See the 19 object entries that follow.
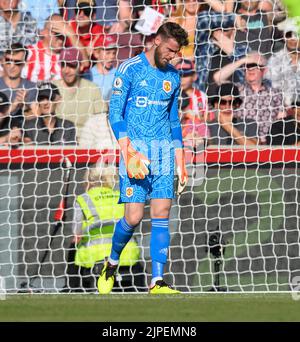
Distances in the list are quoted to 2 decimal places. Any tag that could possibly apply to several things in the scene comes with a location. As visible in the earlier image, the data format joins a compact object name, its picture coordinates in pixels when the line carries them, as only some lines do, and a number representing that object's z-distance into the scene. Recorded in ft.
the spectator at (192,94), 55.72
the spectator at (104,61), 57.00
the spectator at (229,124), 54.90
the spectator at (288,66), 55.93
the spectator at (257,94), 55.72
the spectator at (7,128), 55.31
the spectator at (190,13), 56.49
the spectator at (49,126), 55.06
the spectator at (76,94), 55.98
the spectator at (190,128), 54.60
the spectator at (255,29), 56.08
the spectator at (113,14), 57.06
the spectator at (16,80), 56.29
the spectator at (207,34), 56.03
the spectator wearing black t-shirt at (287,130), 54.65
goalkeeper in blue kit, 42.80
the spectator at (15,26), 57.31
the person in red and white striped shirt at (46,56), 56.90
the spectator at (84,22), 56.85
